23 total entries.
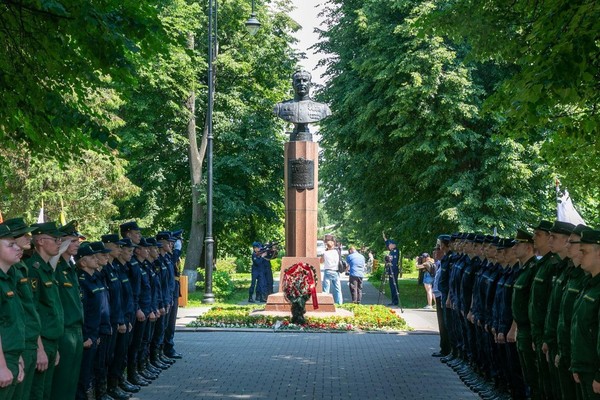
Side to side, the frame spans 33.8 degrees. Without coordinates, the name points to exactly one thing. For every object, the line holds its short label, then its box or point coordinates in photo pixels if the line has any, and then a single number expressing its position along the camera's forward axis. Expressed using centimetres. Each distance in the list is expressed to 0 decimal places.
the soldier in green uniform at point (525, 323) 1041
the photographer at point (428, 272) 2678
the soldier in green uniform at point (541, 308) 978
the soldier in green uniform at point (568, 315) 844
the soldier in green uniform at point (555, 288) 909
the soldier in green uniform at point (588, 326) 783
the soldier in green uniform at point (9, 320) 743
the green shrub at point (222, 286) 3478
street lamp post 3057
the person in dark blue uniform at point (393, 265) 2897
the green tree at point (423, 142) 3106
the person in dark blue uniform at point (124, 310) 1221
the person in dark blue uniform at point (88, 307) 1076
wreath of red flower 2119
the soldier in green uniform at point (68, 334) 973
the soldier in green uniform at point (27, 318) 789
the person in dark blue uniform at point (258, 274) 3097
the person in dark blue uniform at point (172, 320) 1600
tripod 2888
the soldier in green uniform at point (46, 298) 891
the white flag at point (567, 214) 1830
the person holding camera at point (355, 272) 2848
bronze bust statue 2536
